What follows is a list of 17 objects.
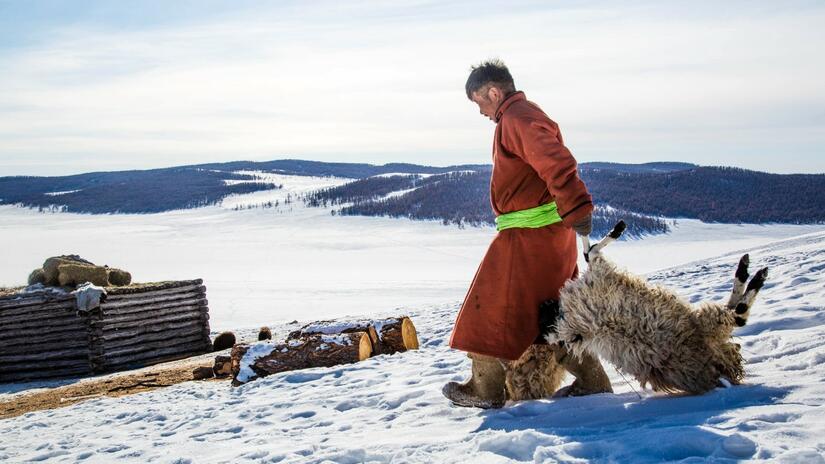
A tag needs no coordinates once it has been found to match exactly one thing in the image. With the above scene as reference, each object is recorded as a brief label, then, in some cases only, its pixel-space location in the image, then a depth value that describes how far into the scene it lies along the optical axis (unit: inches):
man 135.0
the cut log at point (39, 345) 421.3
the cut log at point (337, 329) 282.5
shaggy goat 118.2
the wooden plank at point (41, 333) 420.8
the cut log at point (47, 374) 419.2
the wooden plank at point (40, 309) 417.7
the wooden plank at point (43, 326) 420.5
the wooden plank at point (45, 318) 419.8
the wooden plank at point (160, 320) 422.3
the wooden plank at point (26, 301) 416.8
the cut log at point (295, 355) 249.4
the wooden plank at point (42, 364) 421.1
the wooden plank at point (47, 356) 420.5
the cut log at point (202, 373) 299.6
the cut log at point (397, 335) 283.4
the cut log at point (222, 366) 293.7
